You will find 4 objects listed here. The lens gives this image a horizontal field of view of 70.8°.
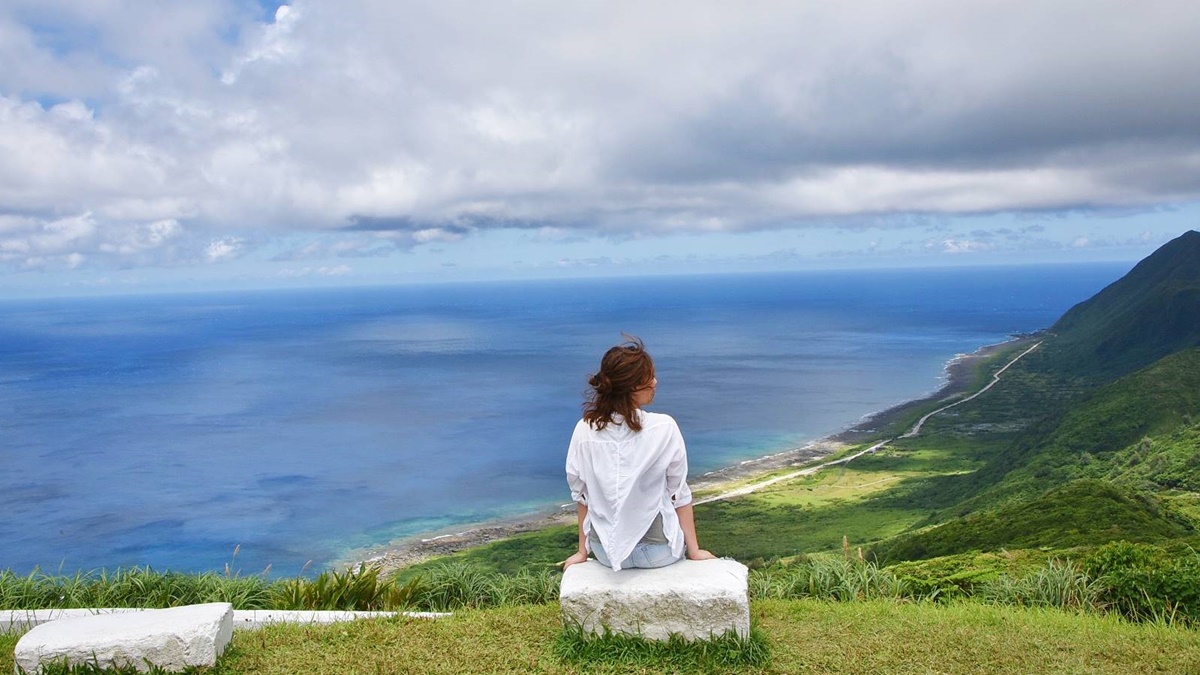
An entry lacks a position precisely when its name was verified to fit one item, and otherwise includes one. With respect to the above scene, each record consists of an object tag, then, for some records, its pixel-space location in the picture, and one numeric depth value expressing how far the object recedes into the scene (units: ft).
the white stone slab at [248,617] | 25.34
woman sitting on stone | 19.92
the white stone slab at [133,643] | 20.54
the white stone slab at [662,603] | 20.18
